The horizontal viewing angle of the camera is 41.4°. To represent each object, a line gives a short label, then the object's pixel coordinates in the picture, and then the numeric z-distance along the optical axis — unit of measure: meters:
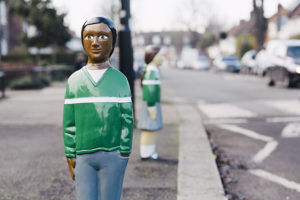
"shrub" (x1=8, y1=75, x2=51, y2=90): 17.52
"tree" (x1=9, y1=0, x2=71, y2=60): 25.39
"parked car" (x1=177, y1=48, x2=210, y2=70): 42.06
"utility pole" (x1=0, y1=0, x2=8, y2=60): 32.09
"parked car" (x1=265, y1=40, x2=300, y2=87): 15.65
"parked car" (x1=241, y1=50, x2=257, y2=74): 29.05
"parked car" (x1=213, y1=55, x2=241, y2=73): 33.22
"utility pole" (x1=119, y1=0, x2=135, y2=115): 7.58
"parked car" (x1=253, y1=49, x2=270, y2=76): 18.04
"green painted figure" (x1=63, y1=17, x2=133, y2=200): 2.65
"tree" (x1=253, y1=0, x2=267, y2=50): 35.25
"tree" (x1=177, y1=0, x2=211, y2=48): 66.94
